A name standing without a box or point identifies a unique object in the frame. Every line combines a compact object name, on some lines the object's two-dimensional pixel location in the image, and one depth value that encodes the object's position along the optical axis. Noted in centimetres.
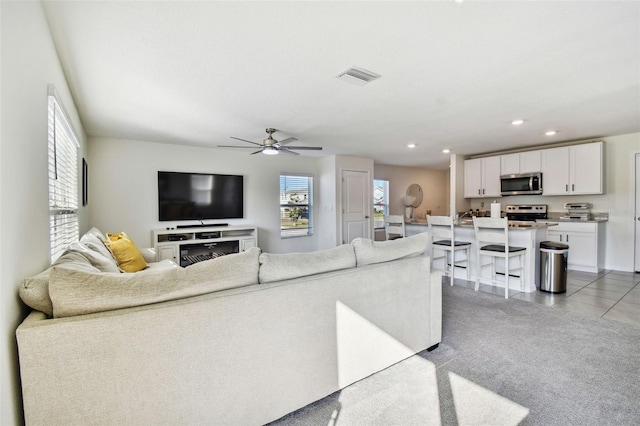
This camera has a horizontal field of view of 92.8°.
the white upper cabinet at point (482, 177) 608
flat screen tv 505
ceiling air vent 242
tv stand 481
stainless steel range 572
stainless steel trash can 381
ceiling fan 399
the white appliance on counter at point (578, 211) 515
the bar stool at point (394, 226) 474
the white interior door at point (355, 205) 654
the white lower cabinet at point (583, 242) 483
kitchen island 395
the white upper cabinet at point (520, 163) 555
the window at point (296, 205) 638
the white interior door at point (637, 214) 476
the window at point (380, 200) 781
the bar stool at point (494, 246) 368
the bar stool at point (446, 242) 422
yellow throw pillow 288
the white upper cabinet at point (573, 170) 493
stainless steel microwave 550
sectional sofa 114
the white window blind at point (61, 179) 198
